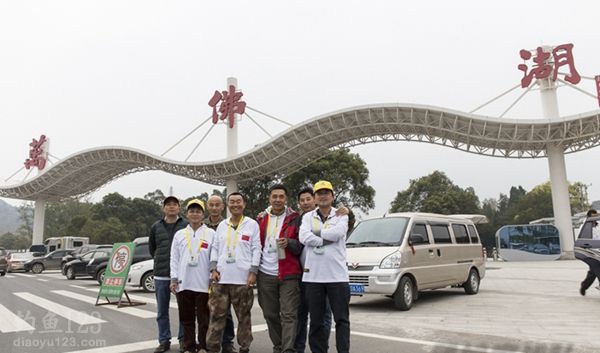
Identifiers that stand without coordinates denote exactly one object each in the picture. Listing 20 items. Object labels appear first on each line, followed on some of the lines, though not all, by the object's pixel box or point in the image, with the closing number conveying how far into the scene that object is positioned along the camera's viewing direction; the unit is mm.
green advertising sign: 9312
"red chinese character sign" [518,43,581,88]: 26109
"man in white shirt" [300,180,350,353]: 4391
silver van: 8023
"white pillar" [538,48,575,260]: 26609
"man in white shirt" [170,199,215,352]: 4922
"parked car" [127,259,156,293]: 12445
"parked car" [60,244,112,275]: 24364
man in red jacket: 4562
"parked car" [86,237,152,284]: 13632
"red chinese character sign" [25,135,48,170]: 46875
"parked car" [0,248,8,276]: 22312
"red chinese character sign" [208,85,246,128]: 34969
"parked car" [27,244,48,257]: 36969
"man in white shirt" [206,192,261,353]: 4682
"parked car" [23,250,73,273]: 25531
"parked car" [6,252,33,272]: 25922
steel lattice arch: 26359
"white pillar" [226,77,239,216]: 35562
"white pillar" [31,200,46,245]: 48594
